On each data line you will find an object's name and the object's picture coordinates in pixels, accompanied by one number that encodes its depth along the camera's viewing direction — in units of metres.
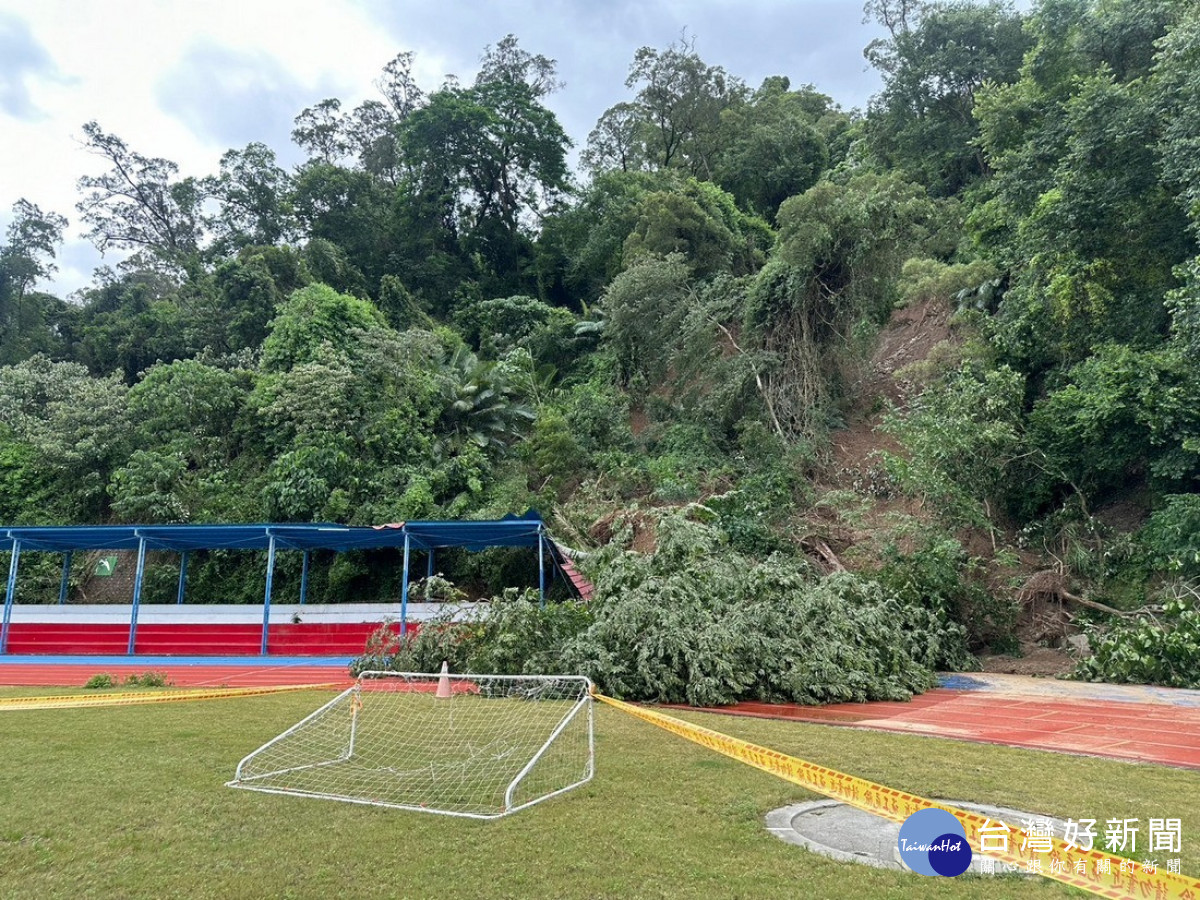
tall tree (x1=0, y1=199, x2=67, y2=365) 29.69
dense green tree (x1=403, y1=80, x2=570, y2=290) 31.25
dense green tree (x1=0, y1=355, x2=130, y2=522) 20.41
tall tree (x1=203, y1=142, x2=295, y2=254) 32.12
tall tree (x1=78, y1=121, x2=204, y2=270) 34.69
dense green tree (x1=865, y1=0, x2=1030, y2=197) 25.55
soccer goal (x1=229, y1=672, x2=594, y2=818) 4.96
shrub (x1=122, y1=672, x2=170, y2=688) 10.74
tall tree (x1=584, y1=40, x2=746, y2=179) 32.19
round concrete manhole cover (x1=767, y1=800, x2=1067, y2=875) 3.79
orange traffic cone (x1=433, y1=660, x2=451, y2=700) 7.16
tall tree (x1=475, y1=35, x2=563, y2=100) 34.59
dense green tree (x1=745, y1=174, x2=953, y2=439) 17.45
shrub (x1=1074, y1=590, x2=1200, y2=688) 9.48
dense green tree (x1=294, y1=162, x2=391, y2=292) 31.56
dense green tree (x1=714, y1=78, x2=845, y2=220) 31.14
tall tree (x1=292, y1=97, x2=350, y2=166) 35.69
